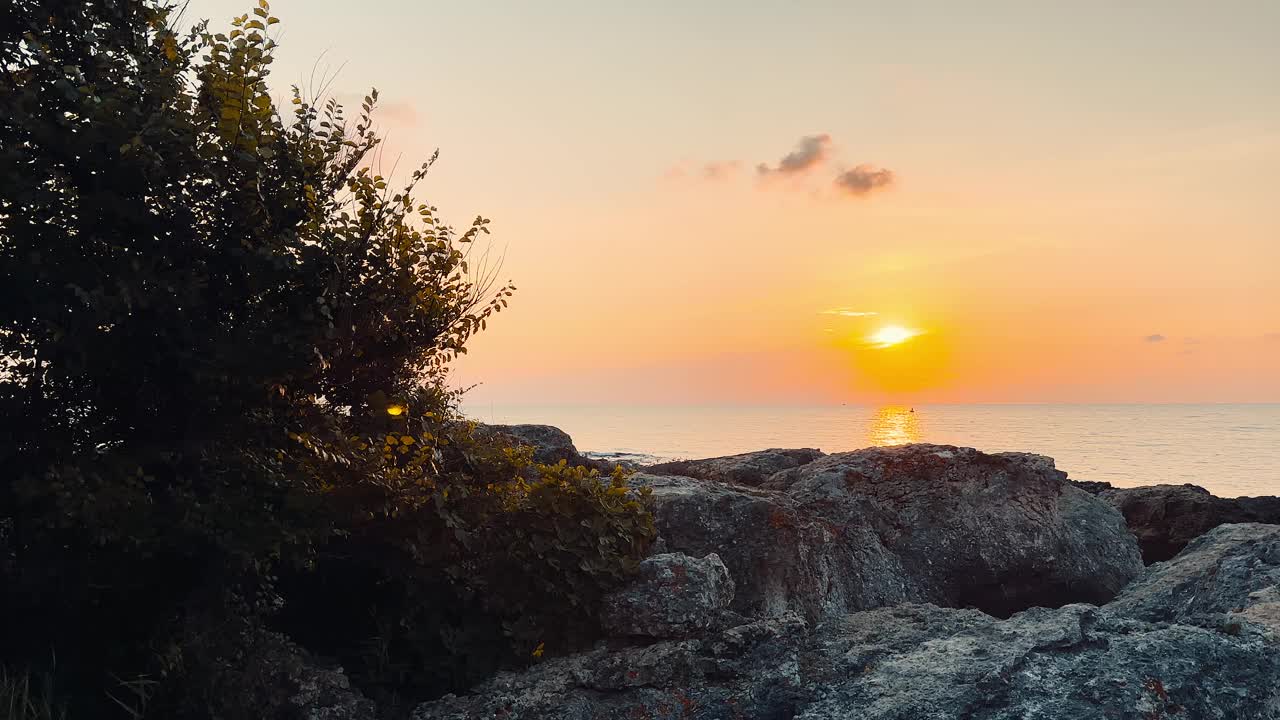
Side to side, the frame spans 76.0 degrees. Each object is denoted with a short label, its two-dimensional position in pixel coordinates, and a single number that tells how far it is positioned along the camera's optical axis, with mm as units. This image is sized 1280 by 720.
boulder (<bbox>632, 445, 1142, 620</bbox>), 8211
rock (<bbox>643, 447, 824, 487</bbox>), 12578
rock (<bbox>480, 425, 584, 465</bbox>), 12188
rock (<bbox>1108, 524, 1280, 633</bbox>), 7270
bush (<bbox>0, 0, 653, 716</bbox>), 5555
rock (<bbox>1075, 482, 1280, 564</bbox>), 13195
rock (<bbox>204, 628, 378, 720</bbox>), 5766
